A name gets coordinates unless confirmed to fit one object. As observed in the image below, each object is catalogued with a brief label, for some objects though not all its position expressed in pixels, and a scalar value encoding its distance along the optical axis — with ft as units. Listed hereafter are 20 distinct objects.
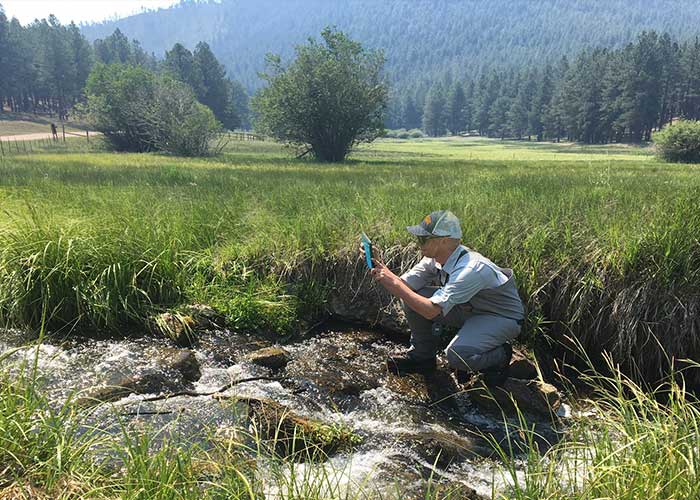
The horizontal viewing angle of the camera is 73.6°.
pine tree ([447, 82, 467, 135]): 438.81
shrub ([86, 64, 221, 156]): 111.24
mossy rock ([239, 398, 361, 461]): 11.41
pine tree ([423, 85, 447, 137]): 447.83
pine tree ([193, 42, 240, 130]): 319.47
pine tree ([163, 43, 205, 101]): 313.12
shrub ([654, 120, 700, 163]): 96.89
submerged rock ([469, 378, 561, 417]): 13.99
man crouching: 13.73
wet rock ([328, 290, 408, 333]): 19.26
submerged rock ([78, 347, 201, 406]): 13.42
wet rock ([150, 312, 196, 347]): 17.16
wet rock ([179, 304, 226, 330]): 18.16
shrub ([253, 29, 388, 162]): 99.04
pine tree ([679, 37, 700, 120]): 243.81
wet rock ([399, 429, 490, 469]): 11.89
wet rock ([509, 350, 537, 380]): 15.35
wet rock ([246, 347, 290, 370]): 16.22
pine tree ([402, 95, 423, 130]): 525.75
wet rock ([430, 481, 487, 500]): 9.59
